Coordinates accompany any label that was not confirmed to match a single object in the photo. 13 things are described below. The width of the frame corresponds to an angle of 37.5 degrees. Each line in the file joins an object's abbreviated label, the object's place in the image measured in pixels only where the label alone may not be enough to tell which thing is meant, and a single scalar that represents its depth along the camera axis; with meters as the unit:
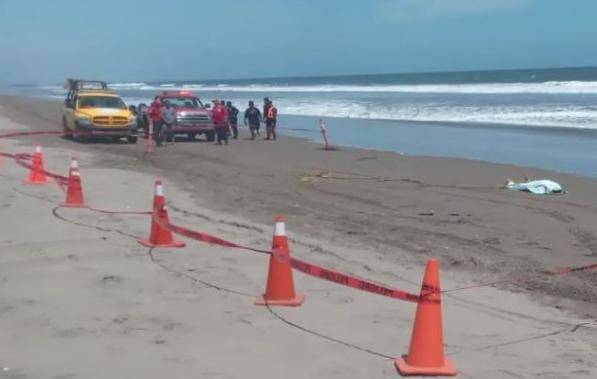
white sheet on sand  16.36
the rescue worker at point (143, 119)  33.96
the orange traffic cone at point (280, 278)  7.46
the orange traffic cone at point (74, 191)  13.01
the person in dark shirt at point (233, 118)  31.88
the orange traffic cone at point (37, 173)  16.02
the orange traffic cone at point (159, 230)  9.80
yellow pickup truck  29.31
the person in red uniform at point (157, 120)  29.03
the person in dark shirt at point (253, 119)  31.84
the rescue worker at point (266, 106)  31.18
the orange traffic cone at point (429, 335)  5.72
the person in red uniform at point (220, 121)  29.61
